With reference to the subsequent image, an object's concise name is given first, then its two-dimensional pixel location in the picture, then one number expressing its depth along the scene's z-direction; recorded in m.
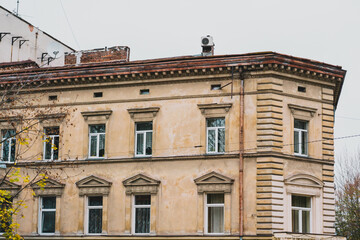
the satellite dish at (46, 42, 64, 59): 47.97
